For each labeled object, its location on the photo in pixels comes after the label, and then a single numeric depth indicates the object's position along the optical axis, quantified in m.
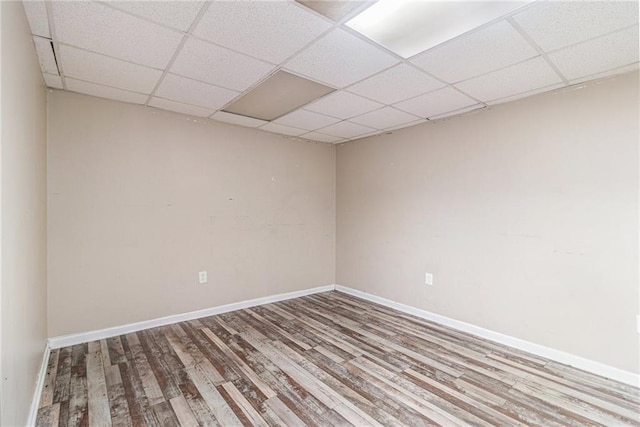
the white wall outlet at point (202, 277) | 3.47
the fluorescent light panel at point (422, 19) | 1.55
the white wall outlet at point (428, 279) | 3.48
